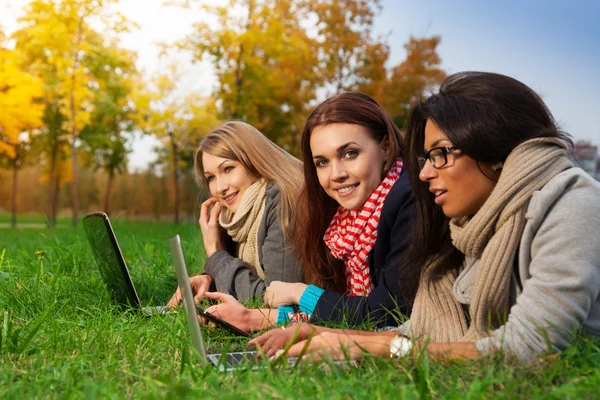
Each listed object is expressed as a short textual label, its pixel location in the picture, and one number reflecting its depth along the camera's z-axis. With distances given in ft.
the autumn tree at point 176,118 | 63.31
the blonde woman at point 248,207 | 13.58
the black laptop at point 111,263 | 11.82
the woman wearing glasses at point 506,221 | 6.91
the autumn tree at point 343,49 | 64.39
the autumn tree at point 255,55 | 58.49
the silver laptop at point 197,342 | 6.81
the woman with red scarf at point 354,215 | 10.45
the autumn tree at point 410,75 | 65.36
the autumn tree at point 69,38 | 66.44
